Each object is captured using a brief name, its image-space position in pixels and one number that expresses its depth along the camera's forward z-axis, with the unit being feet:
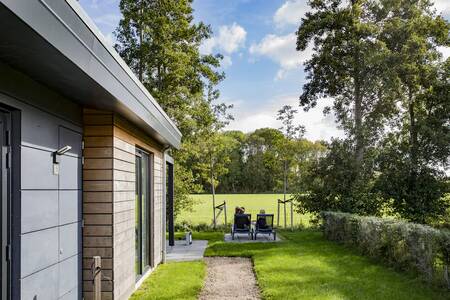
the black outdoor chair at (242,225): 45.27
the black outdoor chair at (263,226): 45.21
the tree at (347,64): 52.70
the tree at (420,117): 53.11
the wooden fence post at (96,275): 12.96
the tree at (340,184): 49.96
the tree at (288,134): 61.41
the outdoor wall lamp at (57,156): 13.92
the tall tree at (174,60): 52.65
